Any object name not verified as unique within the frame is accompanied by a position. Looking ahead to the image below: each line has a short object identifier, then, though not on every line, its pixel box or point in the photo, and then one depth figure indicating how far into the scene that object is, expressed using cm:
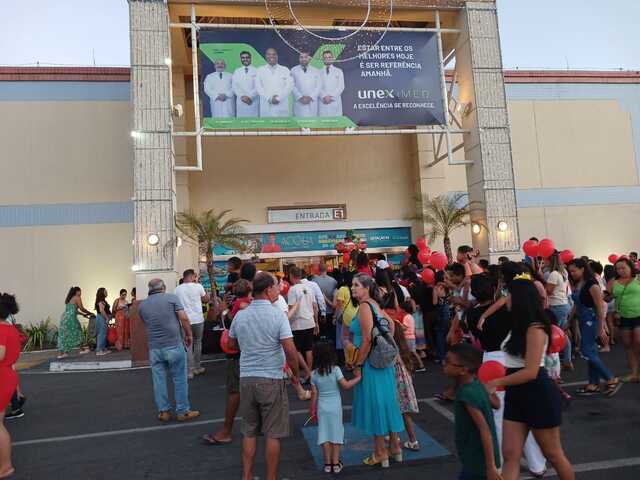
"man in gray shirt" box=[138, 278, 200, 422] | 532
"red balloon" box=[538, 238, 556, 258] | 809
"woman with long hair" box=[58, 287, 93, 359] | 1032
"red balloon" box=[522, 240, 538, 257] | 863
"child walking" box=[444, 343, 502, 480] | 260
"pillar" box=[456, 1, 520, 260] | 1247
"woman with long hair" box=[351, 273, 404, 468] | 380
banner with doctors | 1167
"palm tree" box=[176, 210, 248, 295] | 1340
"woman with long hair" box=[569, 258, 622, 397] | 552
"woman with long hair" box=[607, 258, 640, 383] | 580
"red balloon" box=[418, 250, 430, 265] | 955
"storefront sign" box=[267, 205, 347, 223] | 1541
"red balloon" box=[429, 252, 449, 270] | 851
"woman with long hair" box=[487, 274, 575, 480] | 275
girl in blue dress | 381
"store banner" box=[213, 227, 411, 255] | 1512
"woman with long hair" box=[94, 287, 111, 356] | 1112
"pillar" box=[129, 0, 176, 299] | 1102
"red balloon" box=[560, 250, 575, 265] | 930
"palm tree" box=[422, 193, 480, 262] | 1408
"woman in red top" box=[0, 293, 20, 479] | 410
